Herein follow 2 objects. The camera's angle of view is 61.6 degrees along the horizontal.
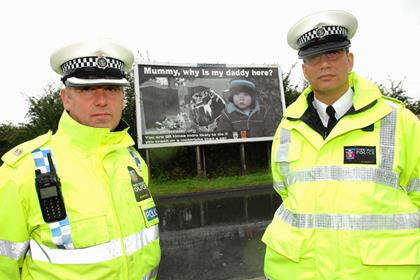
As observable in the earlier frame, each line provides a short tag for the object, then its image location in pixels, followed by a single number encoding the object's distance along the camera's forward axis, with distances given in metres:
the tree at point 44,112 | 14.59
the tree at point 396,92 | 18.12
